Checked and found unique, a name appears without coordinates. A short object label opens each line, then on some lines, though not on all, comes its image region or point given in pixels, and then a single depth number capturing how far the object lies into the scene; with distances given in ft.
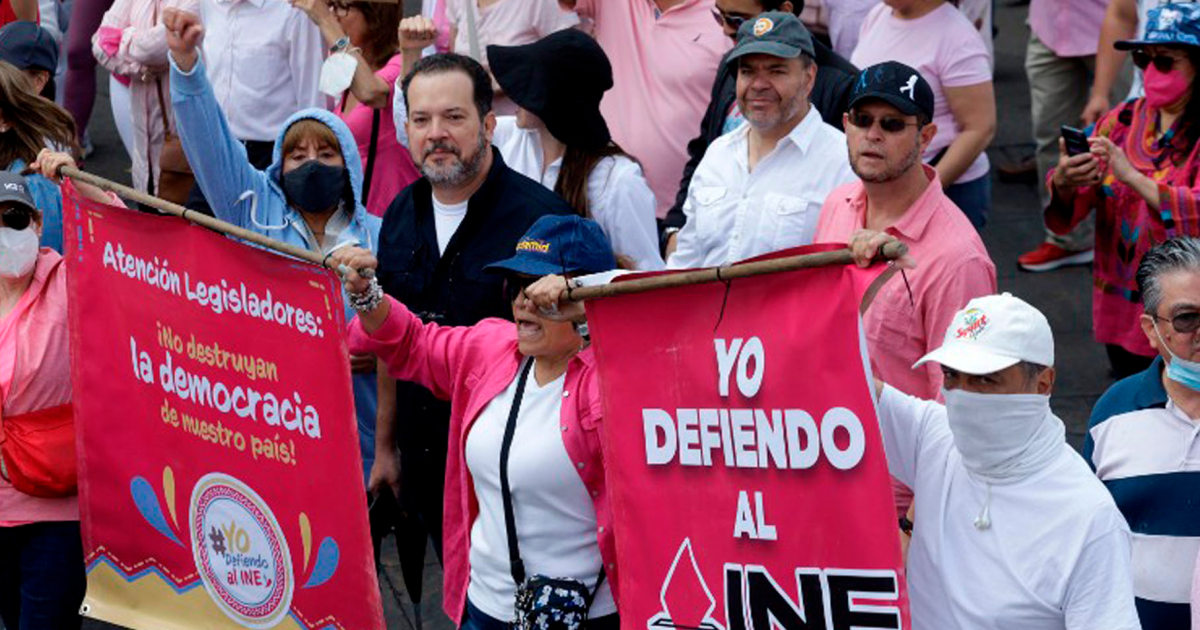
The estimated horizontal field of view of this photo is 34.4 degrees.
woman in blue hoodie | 20.98
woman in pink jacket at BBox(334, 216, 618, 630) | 16.31
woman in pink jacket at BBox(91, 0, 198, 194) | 27.99
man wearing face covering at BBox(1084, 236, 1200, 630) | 15.98
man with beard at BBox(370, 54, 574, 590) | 19.26
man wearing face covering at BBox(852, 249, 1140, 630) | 13.56
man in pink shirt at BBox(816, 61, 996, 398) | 17.46
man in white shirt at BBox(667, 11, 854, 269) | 19.67
